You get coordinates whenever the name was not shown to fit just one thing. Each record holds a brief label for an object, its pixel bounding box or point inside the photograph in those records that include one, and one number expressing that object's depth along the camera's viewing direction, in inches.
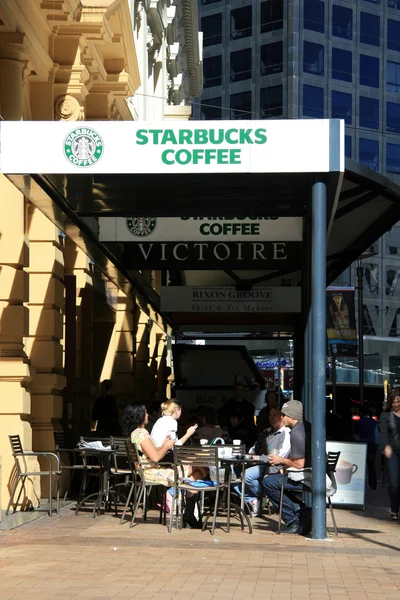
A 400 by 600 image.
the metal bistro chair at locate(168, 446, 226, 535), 516.7
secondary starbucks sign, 680.4
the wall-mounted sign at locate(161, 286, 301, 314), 892.0
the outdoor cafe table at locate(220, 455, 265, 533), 522.3
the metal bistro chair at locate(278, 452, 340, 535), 512.1
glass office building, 3228.3
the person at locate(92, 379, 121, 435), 764.0
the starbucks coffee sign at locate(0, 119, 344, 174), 490.0
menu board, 643.5
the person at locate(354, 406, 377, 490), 948.1
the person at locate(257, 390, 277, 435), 764.0
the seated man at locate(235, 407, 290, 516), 590.9
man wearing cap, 514.3
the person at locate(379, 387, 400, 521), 617.9
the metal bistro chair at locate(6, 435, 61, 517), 575.2
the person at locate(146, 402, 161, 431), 751.2
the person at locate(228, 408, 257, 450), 765.3
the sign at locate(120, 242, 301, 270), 776.3
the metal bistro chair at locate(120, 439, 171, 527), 536.3
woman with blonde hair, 559.2
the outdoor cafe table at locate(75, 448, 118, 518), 571.5
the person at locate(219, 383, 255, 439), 781.5
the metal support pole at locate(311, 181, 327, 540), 494.0
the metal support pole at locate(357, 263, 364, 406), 1428.4
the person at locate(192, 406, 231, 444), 628.4
